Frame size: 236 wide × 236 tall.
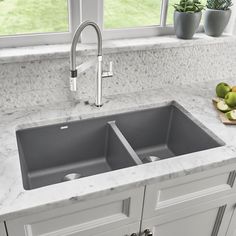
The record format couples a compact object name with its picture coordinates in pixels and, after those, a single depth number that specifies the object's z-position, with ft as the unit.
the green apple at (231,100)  4.47
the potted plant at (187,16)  4.75
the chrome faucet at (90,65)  3.69
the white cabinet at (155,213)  3.01
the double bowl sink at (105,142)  4.17
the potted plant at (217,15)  4.96
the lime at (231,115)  4.20
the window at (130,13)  4.76
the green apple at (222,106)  4.45
